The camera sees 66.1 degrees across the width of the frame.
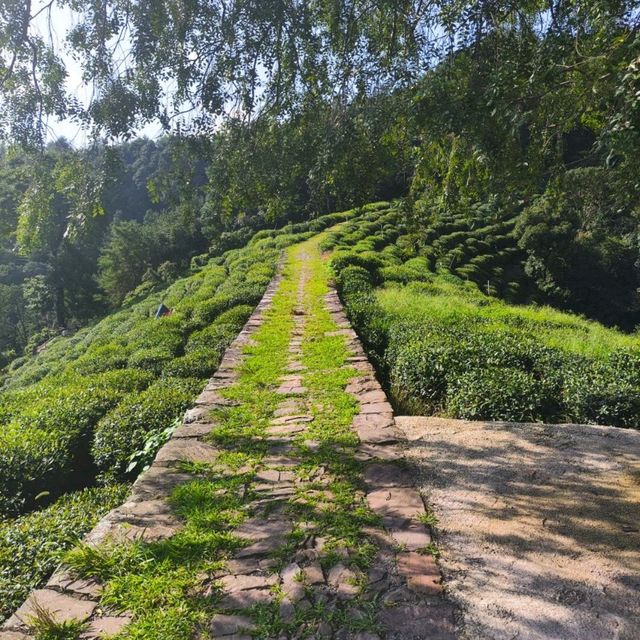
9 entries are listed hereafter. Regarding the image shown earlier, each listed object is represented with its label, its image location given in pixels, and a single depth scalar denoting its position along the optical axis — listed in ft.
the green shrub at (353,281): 38.87
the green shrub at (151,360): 22.94
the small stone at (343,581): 7.43
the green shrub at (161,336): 27.21
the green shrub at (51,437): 13.19
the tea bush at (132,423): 14.12
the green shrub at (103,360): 26.04
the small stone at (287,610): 6.99
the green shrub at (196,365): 20.83
